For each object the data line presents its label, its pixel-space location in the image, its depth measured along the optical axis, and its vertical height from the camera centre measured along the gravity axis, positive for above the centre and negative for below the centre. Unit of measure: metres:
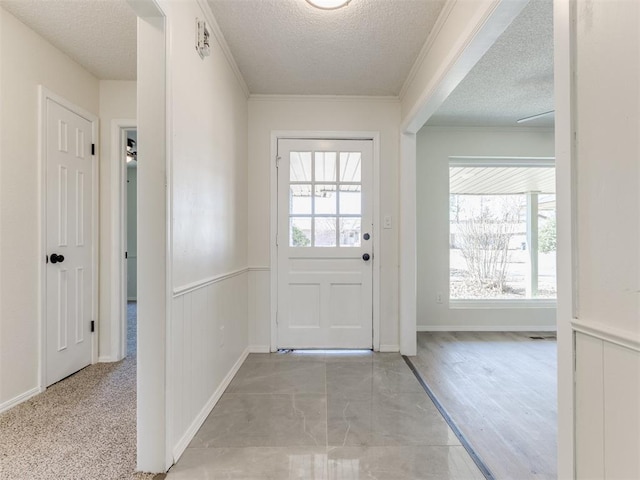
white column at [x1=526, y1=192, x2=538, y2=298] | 3.63 -0.09
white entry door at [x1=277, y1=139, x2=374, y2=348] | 2.90 -0.03
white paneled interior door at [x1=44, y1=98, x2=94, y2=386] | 2.17 +0.00
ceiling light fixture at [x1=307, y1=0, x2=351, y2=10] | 1.67 +1.30
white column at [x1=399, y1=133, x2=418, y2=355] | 2.79 -0.03
